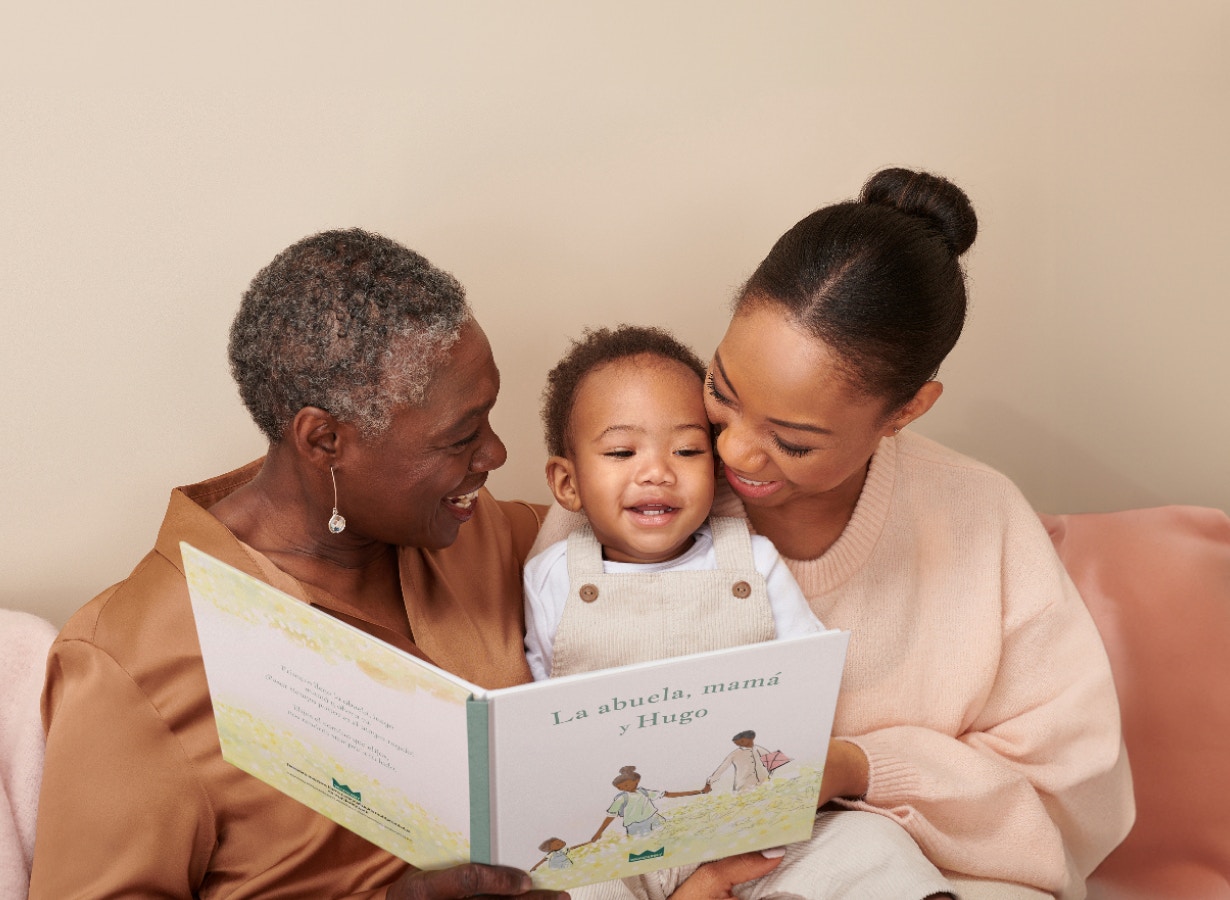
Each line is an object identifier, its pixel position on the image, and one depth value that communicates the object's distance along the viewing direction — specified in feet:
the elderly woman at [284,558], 5.41
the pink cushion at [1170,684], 7.88
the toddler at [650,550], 6.47
